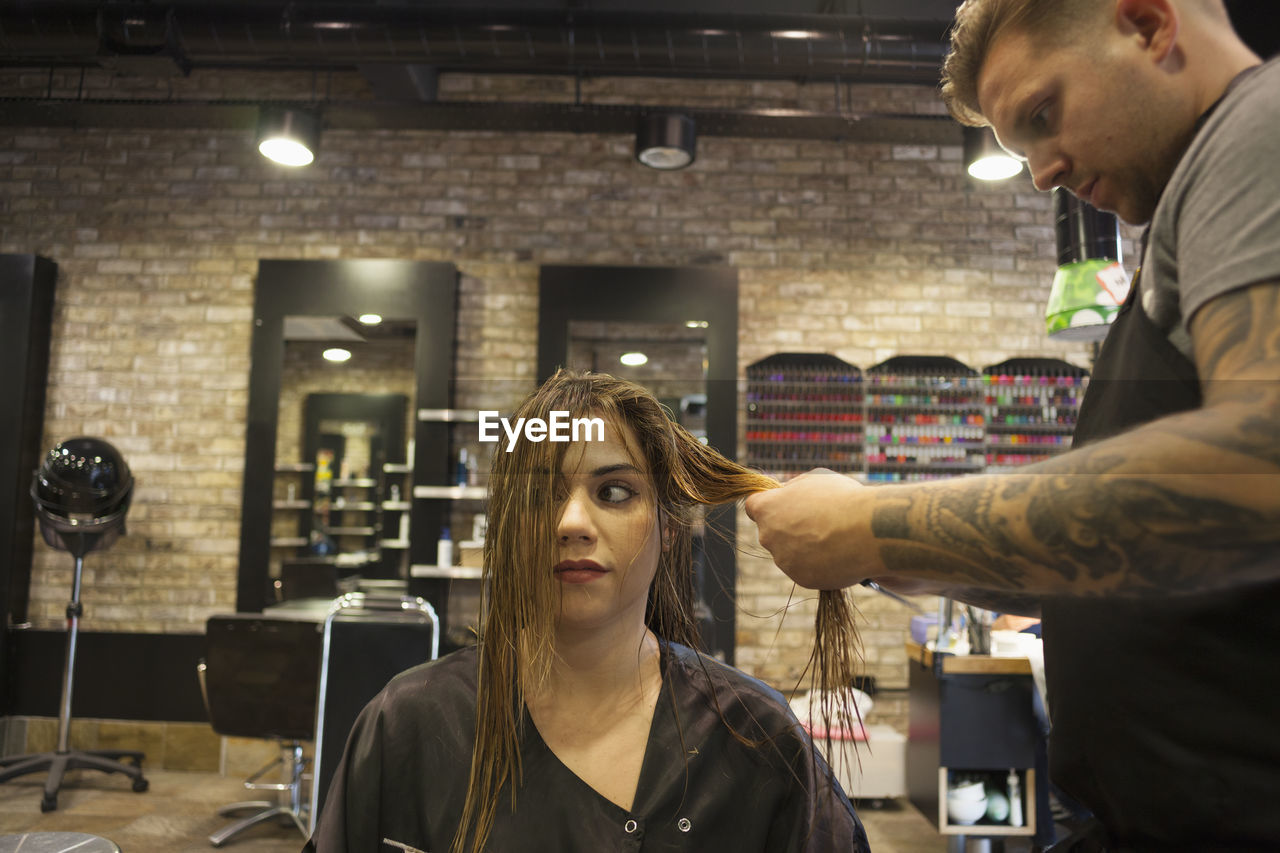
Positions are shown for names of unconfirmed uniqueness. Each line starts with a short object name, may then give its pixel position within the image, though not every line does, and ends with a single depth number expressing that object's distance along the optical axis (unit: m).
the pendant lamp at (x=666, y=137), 4.05
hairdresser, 0.58
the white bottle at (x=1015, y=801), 3.11
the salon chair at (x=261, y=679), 3.29
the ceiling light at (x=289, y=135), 3.94
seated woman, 1.02
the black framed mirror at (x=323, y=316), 4.49
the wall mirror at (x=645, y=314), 4.49
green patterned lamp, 3.23
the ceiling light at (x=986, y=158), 3.77
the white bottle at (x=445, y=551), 4.35
